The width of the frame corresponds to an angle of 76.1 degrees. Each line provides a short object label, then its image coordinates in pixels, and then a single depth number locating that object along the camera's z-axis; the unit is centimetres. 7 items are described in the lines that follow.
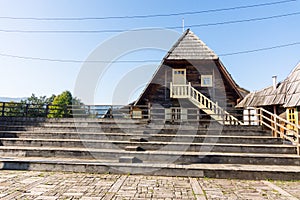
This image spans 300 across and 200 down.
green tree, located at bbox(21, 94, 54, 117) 3503
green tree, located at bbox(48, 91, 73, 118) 3058
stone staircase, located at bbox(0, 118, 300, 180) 561
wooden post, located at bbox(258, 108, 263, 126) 893
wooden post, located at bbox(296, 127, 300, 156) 651
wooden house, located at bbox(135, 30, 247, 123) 1334
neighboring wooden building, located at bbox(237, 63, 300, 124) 715
